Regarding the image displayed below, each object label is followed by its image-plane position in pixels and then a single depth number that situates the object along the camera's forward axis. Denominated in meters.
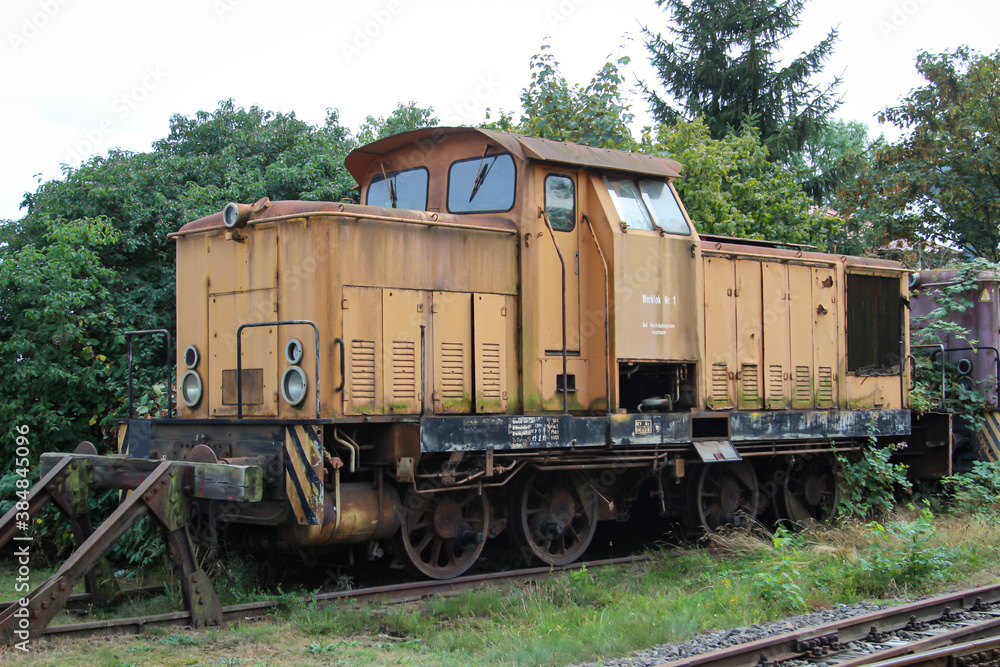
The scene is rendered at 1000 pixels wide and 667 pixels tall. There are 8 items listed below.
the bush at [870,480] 10.47
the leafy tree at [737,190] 15.98
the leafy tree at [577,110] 15.47
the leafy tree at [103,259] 10.78
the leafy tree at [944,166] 17.61
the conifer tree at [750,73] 23.11
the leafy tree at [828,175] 22.98
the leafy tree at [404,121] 27.38
